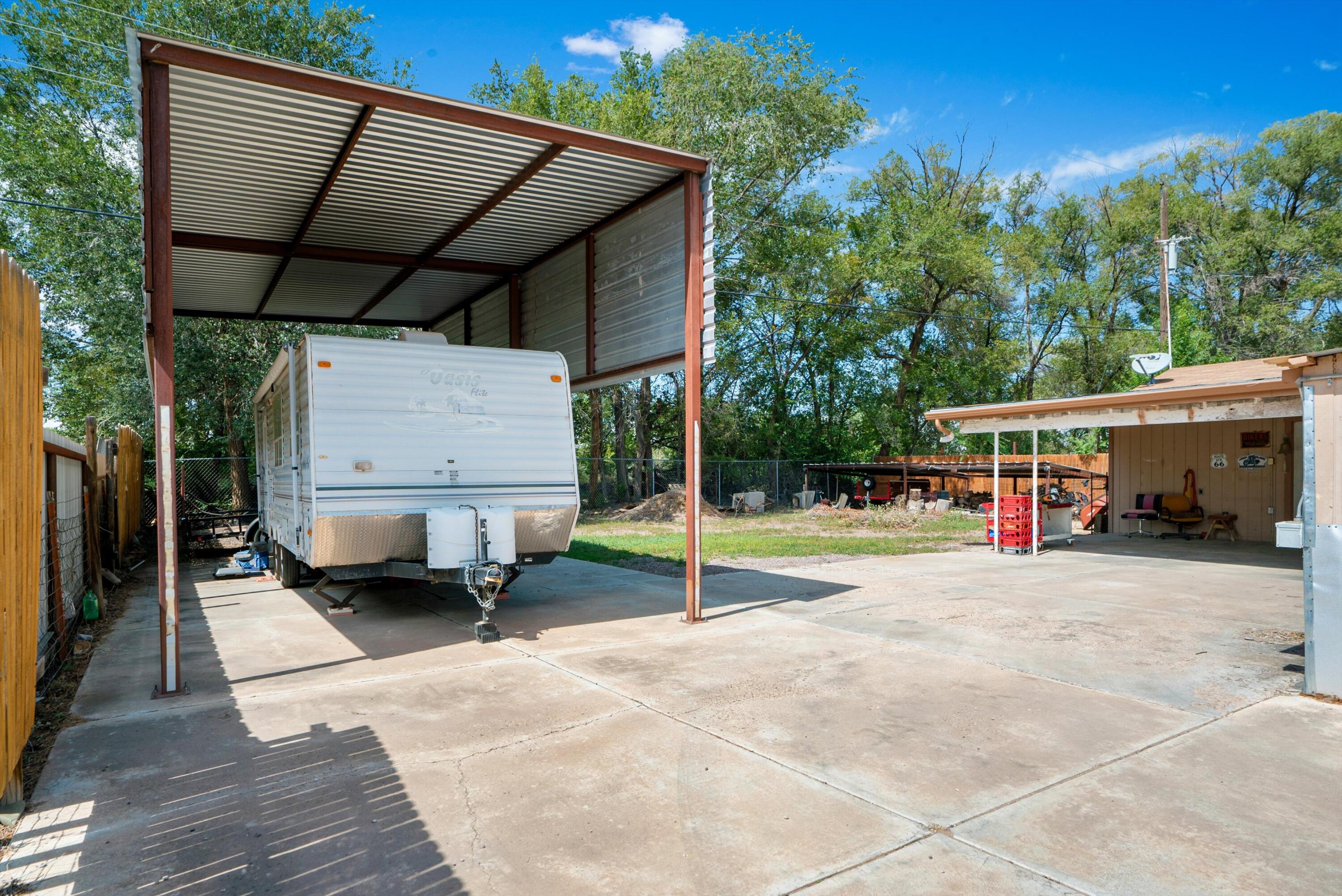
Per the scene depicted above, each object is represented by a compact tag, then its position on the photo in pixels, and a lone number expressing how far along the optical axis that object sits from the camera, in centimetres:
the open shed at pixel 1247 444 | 539
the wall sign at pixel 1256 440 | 1512
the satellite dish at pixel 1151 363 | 1592
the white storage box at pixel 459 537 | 695
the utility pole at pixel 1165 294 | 2280
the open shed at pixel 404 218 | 565
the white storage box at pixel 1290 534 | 572
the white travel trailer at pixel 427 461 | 688
